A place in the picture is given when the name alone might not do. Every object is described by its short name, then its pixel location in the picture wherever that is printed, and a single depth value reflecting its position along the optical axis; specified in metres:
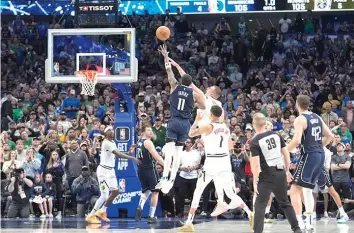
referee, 13.55
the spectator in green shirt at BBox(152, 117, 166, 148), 23.30
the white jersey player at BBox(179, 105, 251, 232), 15.53
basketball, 17.31
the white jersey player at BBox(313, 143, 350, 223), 17.76
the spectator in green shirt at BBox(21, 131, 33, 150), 24.00
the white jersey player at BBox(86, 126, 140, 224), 19.03
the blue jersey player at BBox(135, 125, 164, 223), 18.91
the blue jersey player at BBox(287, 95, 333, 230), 15.05
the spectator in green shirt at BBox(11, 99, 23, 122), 26.92
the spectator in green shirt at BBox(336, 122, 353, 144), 23.36
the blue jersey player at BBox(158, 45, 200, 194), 17.30
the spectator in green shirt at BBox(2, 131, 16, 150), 23.68
